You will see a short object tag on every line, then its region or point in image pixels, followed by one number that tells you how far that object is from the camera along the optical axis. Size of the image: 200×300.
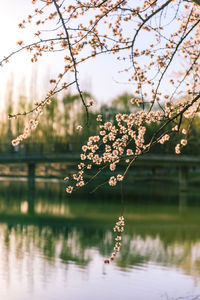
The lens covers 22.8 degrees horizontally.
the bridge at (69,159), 45.91
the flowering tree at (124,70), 6.39
